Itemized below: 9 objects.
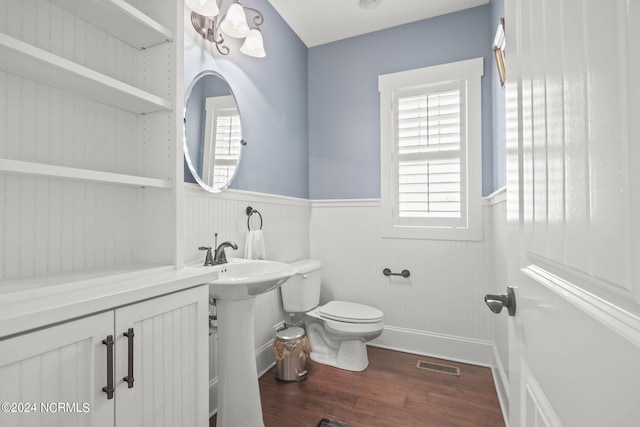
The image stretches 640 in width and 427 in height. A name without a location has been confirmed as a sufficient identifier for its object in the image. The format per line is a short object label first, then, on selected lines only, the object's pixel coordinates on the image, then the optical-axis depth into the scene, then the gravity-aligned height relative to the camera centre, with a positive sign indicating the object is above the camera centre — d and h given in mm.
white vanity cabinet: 663 -418
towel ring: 2012 +17
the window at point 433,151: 2348 +525
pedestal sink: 1413 -726
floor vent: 2156 -1154
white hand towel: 1927 -207
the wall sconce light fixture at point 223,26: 1551 +1106
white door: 278 +1
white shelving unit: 905 +277
